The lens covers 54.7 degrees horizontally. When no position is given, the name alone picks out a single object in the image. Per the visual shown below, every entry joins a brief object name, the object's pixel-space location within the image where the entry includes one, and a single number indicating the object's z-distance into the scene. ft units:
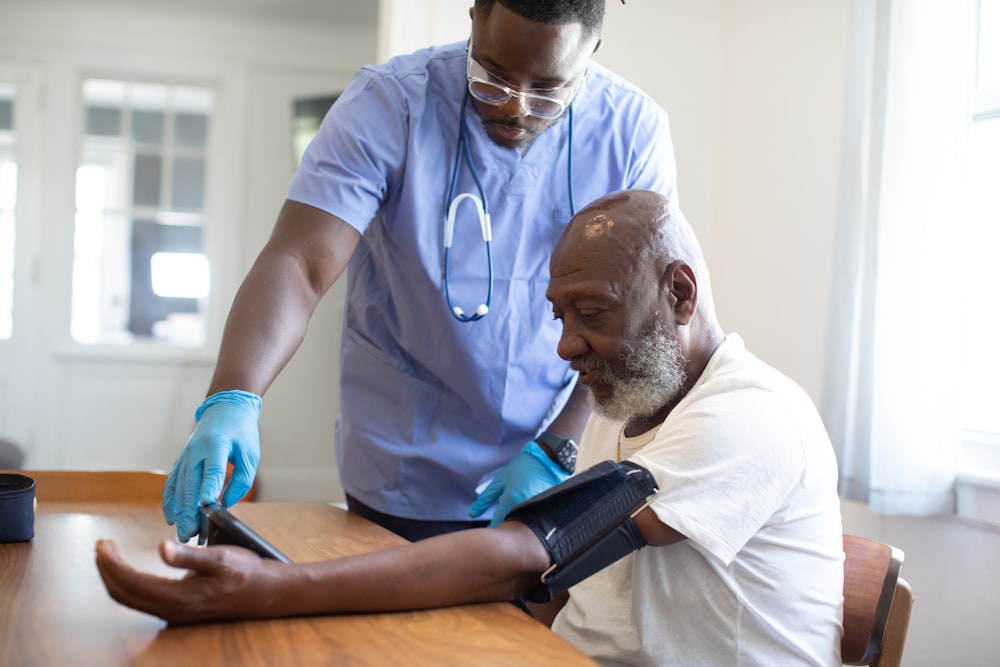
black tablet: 3.00
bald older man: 2.90
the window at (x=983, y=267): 7.39
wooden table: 2.50
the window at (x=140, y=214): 18.17
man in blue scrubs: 4.65
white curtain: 7.09
